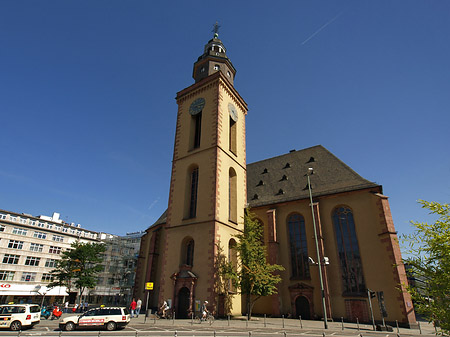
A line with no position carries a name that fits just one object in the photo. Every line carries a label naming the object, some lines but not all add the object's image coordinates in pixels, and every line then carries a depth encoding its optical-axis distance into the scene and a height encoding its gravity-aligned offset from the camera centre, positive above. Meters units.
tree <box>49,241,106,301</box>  36.94 +3.73
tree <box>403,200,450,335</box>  8.01 +0.84
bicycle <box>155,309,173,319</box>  22.48 -1.32
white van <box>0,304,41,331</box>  16.89 -1.16
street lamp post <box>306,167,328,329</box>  19.80 +8.26
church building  22.38 +6.19
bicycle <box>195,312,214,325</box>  18.97 -1.39
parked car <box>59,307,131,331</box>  16.50 -1.29
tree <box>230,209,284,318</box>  21.61 +1.92
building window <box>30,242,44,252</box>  49.24 +7.84
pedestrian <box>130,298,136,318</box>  23.63 -0.80
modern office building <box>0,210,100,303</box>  44.71 +6.30
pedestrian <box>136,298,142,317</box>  24.60 -0.78
